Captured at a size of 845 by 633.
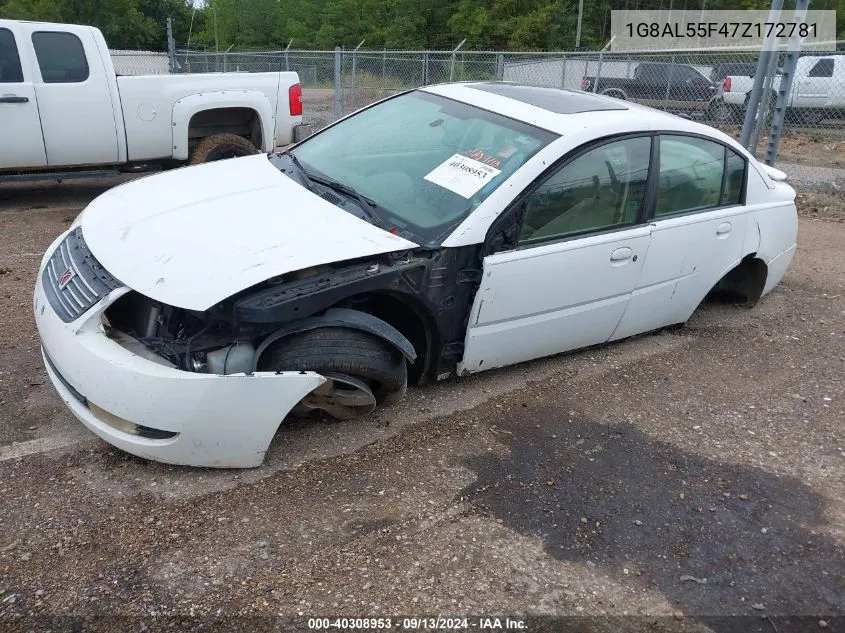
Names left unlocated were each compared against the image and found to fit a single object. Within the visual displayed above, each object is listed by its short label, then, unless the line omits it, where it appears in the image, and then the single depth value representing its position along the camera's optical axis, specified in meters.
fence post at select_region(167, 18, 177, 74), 15.58
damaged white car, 2.89
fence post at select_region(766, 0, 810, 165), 8.00
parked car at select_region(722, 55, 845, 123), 15.86
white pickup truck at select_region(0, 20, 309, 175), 6.80
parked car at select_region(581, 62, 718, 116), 15.60
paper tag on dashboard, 3.58
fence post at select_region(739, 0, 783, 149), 8.14
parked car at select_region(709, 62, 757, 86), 16.28
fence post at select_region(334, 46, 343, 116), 14.67
